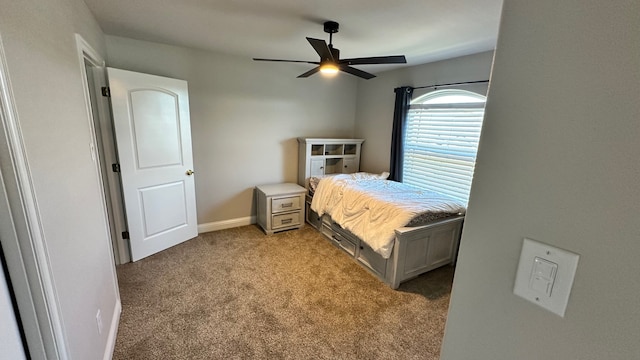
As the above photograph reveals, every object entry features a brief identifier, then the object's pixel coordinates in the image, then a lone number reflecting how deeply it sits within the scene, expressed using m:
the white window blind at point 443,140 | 3.02
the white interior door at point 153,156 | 2.58
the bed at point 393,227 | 2.45
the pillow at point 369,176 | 3.74
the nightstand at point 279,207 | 3.52
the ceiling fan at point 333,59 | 2.11
